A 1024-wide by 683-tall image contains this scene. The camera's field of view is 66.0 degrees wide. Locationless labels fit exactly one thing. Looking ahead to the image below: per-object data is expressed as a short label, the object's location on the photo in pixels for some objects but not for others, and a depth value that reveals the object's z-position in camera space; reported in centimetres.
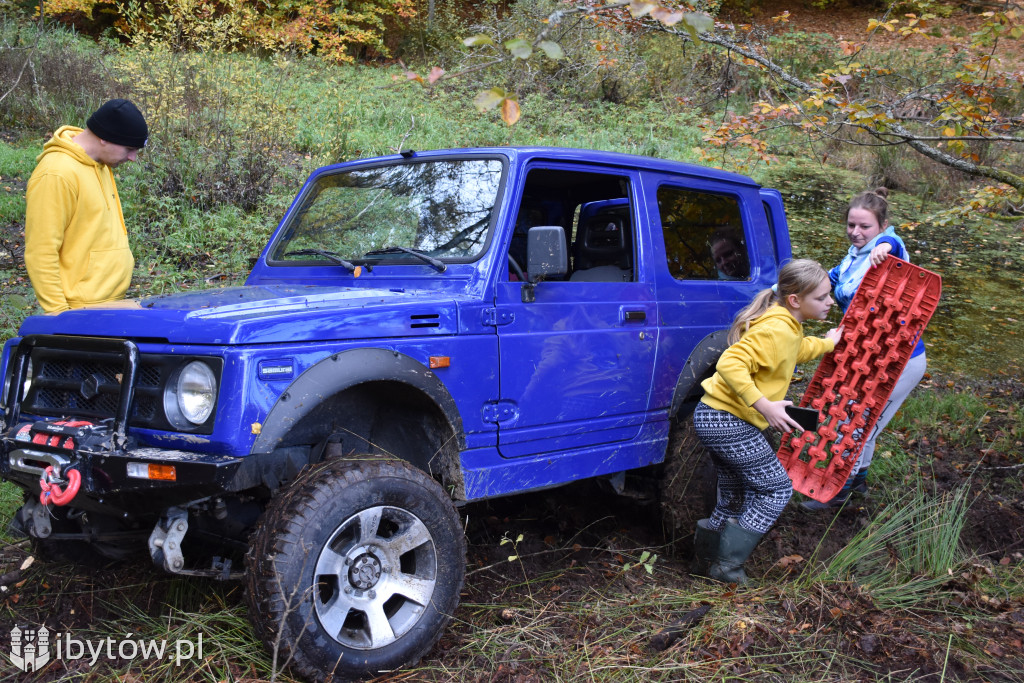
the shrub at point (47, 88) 1069
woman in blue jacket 416
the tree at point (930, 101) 508
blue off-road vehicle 251
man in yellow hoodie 358
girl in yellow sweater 348
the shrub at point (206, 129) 894
